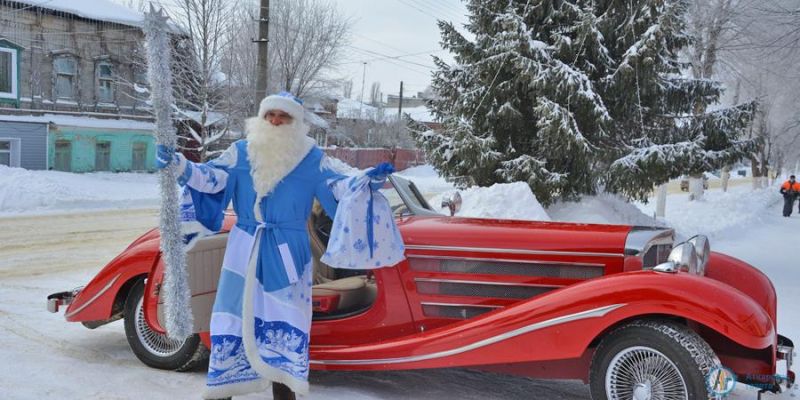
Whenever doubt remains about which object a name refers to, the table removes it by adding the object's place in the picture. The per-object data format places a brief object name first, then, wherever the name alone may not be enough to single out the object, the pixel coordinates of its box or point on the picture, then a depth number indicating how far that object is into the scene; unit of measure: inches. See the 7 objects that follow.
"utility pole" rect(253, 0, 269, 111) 596.1
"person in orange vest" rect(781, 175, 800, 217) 964.6
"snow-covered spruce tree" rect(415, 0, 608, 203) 441.4
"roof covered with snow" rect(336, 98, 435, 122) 2090.3
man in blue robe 147.0
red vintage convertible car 142.2
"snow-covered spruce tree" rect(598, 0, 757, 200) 437.1
